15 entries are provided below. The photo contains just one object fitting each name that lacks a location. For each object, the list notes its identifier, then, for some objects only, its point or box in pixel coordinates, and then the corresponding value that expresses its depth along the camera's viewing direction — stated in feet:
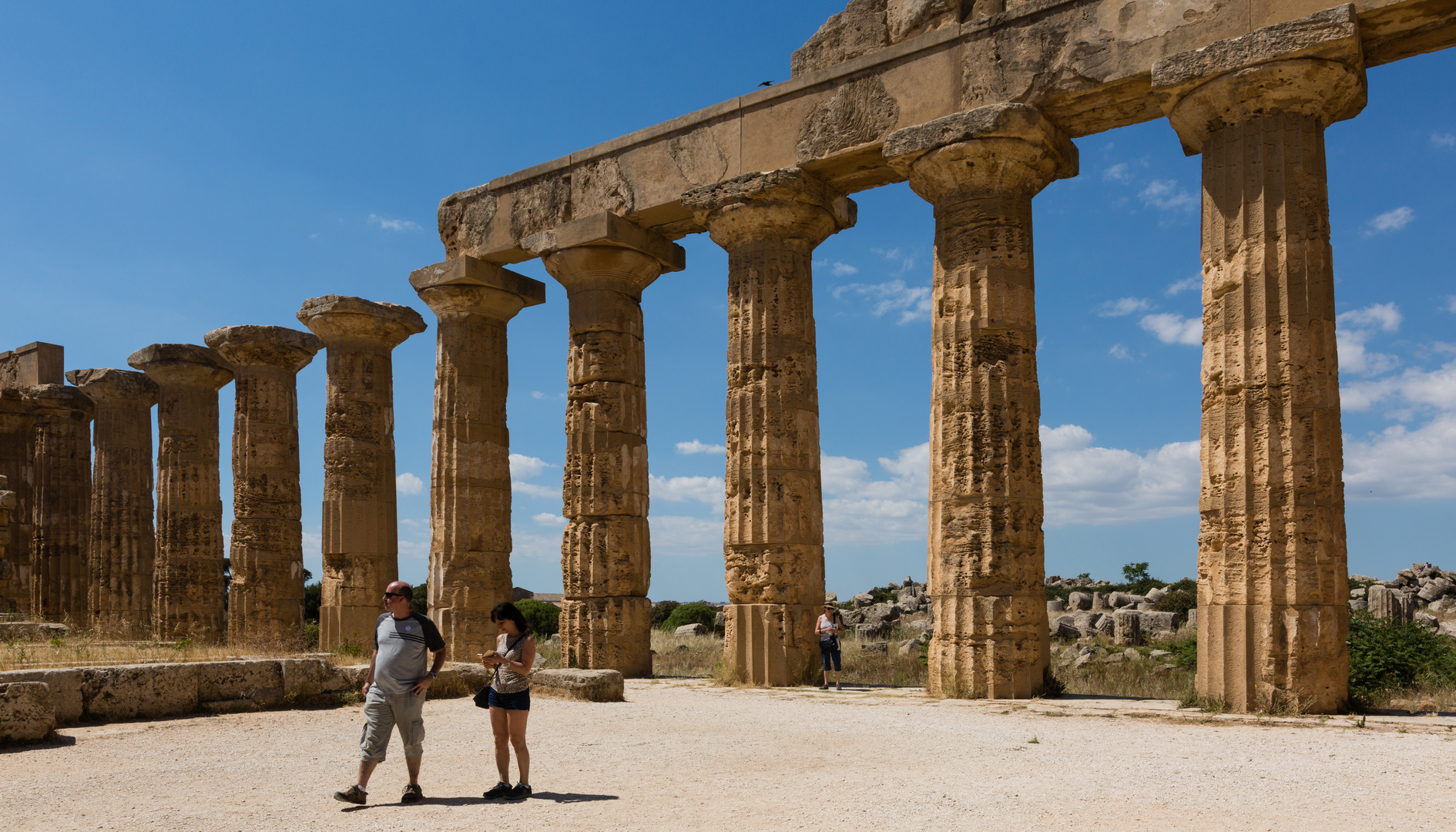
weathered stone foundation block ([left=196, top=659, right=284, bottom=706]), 38.34
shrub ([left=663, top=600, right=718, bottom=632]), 108.17
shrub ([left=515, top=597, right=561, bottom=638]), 97.91
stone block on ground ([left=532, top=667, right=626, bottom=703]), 42.45
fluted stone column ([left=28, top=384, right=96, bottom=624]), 87.56
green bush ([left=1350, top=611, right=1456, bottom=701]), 44.39
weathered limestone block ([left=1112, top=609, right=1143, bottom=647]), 75.51
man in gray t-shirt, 22.74
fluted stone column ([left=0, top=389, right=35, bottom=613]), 88.53
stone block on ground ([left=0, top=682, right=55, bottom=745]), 30.66
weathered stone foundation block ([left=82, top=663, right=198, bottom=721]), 35.65
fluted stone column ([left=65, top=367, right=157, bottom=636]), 82.64
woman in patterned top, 22.95
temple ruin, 36.14
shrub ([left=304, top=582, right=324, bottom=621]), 117.91
